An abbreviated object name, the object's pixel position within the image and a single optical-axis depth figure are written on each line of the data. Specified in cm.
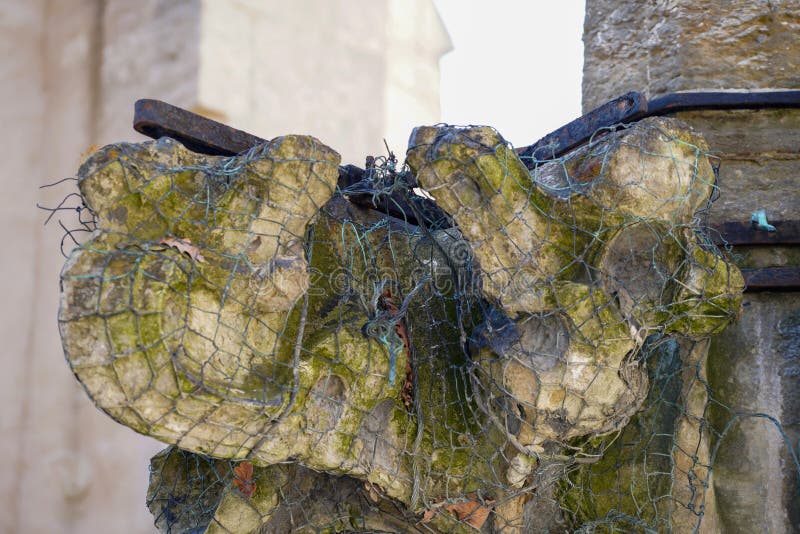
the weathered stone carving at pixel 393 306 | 129
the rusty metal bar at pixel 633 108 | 163
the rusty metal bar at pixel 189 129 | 150
